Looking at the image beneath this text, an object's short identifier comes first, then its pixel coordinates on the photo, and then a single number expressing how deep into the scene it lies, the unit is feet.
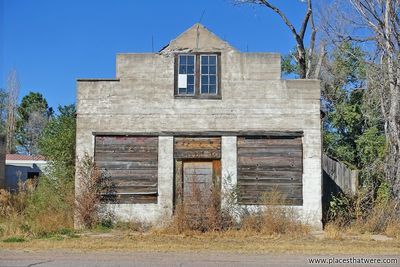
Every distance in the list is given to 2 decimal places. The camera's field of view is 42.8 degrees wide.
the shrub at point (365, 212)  52.65
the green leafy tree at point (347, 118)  85.92
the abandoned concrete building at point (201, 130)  53.26
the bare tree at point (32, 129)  175.40
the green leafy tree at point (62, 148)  60.08
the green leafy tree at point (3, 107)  185.98
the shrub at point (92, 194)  51.88
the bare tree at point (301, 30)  80.48
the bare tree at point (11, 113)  185.16
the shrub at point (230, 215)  49.28
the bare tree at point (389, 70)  59.41
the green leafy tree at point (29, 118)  178.22
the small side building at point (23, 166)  120.16
